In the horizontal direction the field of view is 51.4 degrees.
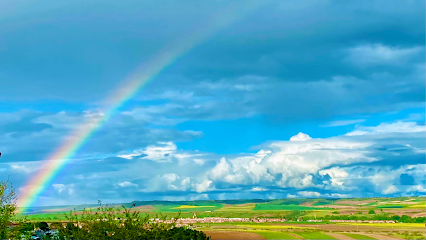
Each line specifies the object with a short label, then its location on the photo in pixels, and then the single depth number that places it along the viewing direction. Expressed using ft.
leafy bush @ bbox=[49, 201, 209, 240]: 131.85
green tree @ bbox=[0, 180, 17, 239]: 167.07
